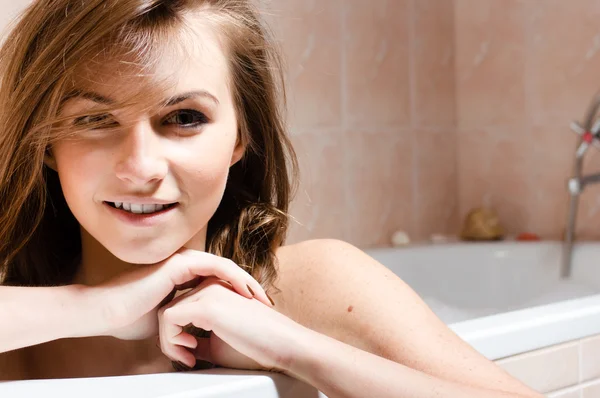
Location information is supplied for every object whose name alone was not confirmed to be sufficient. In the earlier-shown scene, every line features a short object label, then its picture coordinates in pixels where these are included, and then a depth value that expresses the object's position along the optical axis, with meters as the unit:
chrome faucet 2.15
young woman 0.86
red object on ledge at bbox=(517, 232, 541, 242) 2.35
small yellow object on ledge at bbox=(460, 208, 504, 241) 2.41
